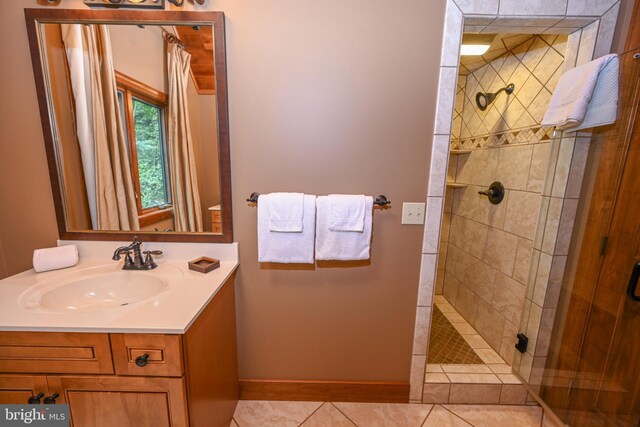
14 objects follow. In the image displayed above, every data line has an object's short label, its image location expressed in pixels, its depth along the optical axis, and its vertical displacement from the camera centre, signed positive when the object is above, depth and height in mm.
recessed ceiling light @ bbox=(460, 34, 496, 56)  1509 +751
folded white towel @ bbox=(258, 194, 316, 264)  1242 -331
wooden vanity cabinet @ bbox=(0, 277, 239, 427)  844 -679
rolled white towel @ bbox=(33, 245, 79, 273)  1175 -420
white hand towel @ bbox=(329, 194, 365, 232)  1229 -191
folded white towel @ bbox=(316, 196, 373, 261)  1248 -319
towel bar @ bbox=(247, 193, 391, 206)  1255 -137
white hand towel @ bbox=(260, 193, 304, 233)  1226 -190
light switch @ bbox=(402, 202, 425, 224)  1303 -195
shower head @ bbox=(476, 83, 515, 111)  1761 +556
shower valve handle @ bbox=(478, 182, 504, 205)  1804 -122
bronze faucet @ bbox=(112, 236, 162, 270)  1212 -428
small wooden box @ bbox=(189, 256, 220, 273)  1196 -439
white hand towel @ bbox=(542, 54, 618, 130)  1070 +356
